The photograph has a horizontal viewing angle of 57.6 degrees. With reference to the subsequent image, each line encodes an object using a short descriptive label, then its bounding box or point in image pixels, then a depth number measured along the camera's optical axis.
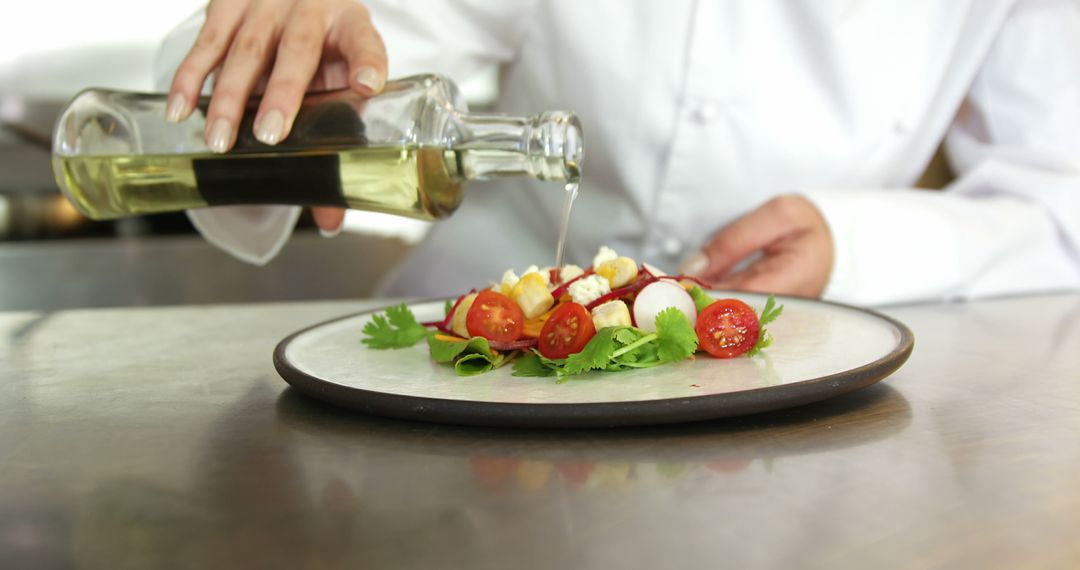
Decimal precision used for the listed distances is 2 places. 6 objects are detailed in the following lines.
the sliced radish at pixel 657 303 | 0.70
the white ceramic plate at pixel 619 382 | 0.53
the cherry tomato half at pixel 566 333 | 0.66
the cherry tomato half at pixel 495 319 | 0.70
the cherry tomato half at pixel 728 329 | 0.67
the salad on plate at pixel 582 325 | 0.66
